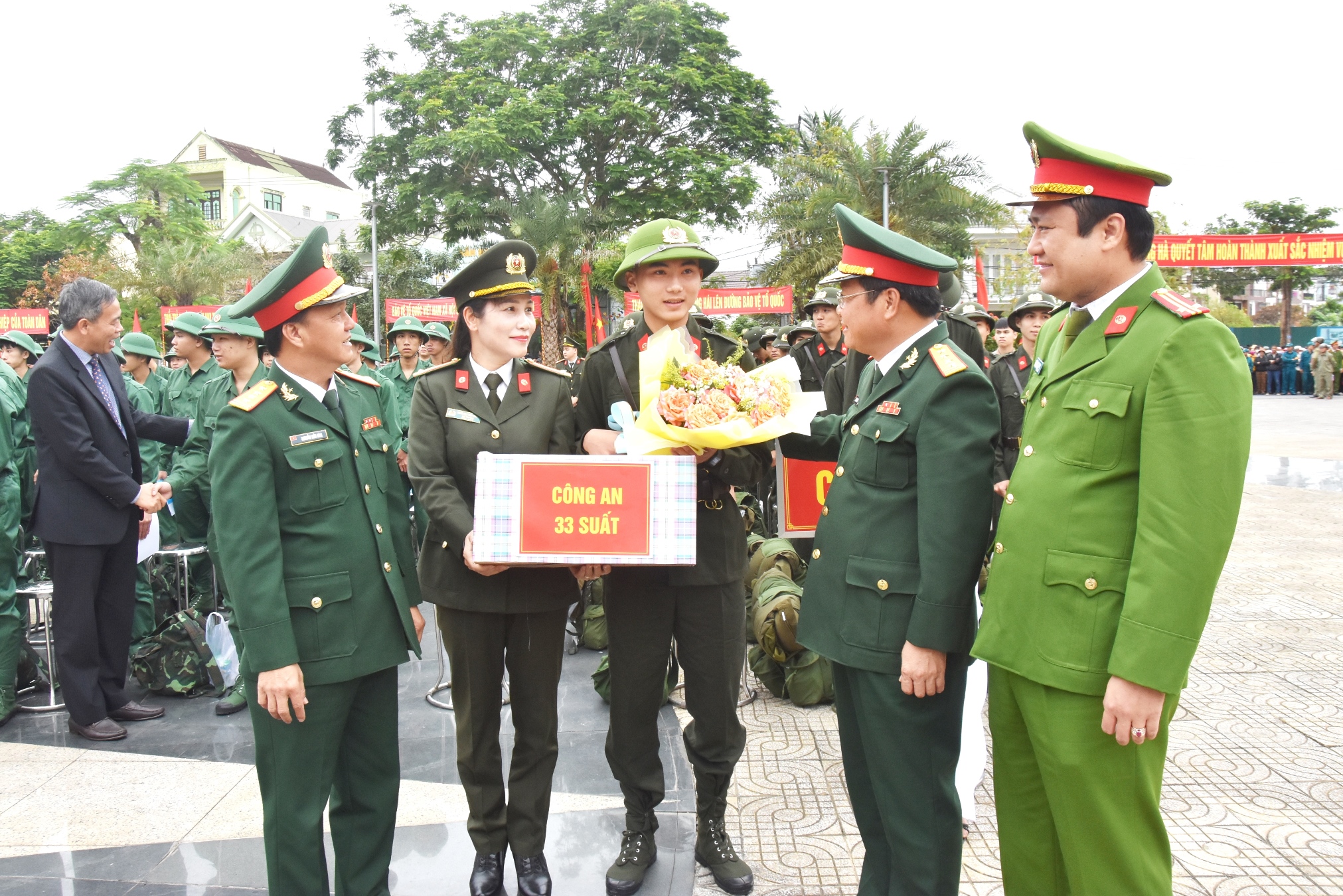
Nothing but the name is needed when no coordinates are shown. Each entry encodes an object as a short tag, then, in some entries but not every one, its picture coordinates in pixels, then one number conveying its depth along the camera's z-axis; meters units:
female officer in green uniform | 3.14
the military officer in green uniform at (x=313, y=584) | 2.63
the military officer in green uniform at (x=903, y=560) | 2.43
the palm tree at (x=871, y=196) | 22.09
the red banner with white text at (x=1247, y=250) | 19.59
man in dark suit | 4.79
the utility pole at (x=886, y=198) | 20.23
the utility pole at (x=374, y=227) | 29.27
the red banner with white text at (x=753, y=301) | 22.02
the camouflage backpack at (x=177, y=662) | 5.44
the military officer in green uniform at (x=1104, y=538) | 1.95
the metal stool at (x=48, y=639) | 5.28
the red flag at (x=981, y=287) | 11.16
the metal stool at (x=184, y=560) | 6.04
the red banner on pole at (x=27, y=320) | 16.78
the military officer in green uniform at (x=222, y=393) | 5.12
